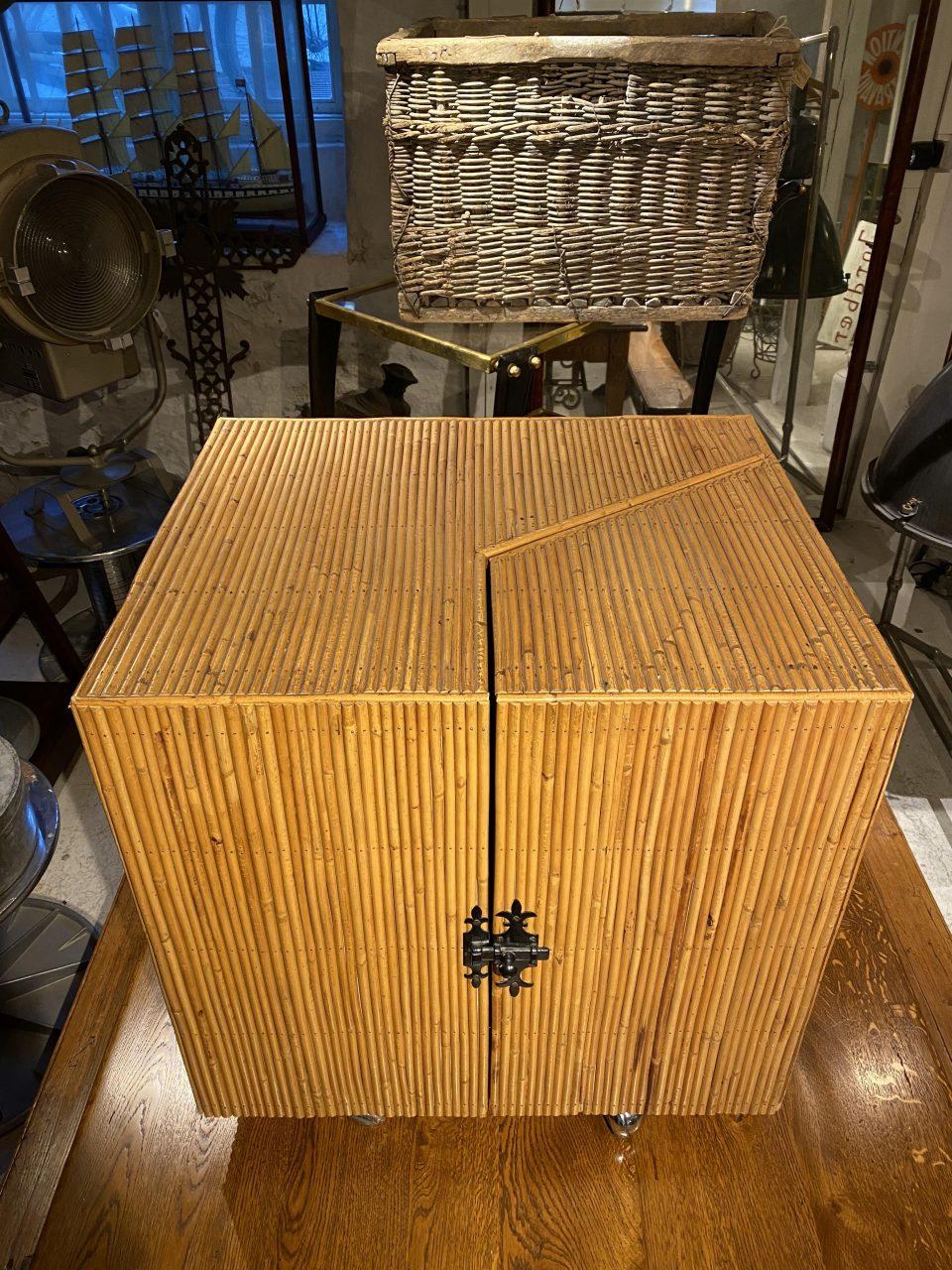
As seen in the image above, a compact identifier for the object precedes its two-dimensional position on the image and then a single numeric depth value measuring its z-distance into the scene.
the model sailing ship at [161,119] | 2.61
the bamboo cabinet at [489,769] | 0.91
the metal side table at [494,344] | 1.73
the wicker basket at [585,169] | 1.03
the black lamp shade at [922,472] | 1.92
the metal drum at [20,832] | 1.46
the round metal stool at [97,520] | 2.32
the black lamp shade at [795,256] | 2.49
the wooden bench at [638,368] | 2.17
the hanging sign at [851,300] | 2.70
